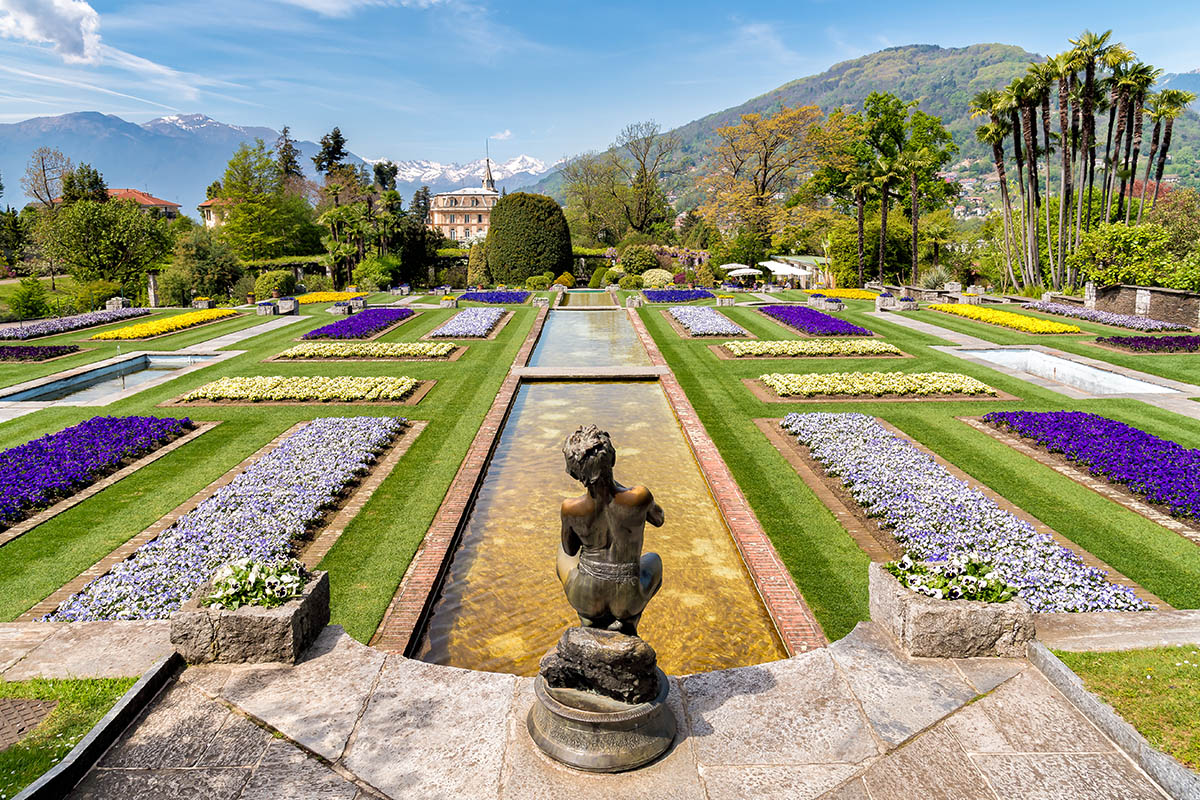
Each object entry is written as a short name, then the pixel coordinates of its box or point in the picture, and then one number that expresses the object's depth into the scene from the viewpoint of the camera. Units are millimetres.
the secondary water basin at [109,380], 18031
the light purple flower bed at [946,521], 7383
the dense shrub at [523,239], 50469
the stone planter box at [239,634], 5688
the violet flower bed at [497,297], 38750
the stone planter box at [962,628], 5762
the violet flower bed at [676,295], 38344
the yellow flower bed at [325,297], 40188
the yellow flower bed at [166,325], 26469
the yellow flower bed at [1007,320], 26234
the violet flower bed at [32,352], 22156
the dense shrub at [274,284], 40062
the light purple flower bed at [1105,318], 26133
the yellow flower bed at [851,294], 40531
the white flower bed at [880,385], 17188
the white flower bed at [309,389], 16938
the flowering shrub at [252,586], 5828
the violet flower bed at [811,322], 25812
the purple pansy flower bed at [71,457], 10312
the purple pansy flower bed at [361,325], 25984
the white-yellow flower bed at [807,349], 22438
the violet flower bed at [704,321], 26362
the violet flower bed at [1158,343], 21953
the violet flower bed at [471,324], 26359
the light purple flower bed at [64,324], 26312
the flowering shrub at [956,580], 5891
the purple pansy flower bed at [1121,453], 10219
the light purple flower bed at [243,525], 7449
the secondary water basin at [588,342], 22203
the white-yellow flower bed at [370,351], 22594
